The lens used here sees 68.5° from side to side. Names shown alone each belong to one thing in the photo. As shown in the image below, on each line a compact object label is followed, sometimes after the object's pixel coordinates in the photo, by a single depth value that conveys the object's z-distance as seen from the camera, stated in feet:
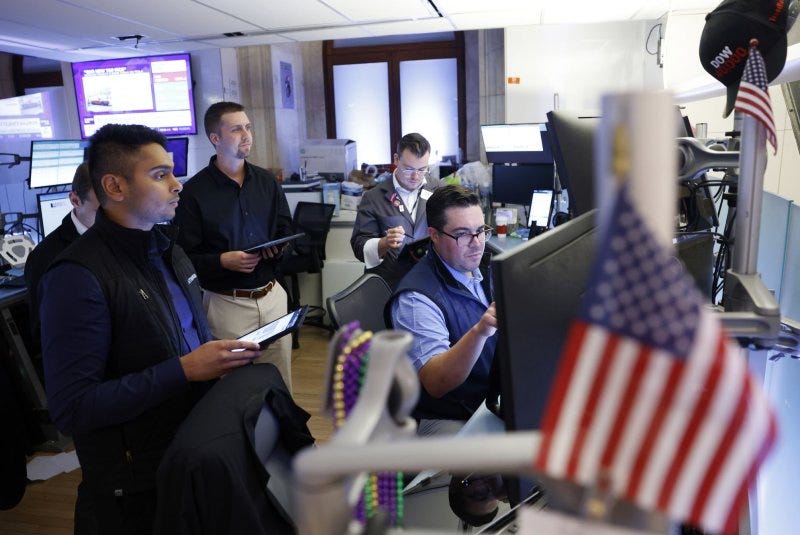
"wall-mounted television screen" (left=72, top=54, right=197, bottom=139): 19.31
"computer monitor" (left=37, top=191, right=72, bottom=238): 11.98
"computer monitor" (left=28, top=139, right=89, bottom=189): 14.74
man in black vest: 4.42
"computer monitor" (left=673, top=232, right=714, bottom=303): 3.41
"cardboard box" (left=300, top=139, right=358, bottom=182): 18.06
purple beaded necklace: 1.68
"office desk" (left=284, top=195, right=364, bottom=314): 15.24
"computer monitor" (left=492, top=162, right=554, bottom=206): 13.92
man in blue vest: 4.91
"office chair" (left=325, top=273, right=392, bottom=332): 6.00
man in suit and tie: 9.80
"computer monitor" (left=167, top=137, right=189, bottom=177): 17.62
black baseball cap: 2.78
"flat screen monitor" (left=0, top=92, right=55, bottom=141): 19.17
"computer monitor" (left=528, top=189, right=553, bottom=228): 13.38
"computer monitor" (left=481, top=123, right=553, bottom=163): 14.16
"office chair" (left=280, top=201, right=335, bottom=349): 14.55
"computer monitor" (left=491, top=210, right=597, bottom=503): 2.17
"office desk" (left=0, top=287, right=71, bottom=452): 10.17
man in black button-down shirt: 8.85
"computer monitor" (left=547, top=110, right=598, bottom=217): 3.30
